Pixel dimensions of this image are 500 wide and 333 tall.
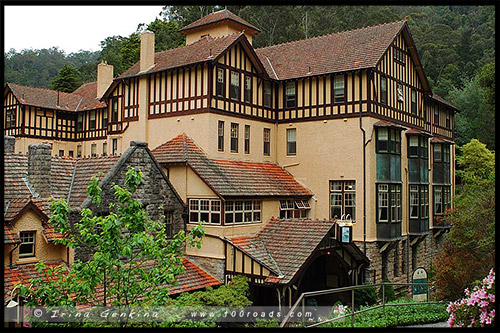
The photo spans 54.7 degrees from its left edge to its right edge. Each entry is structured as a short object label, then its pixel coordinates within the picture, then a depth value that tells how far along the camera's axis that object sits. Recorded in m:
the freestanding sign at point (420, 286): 17.30
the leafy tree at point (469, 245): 16.91
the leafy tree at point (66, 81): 52.88
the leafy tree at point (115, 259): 9.83
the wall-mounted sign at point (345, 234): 20.08
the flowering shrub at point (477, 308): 7.52
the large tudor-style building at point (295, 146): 20.42
